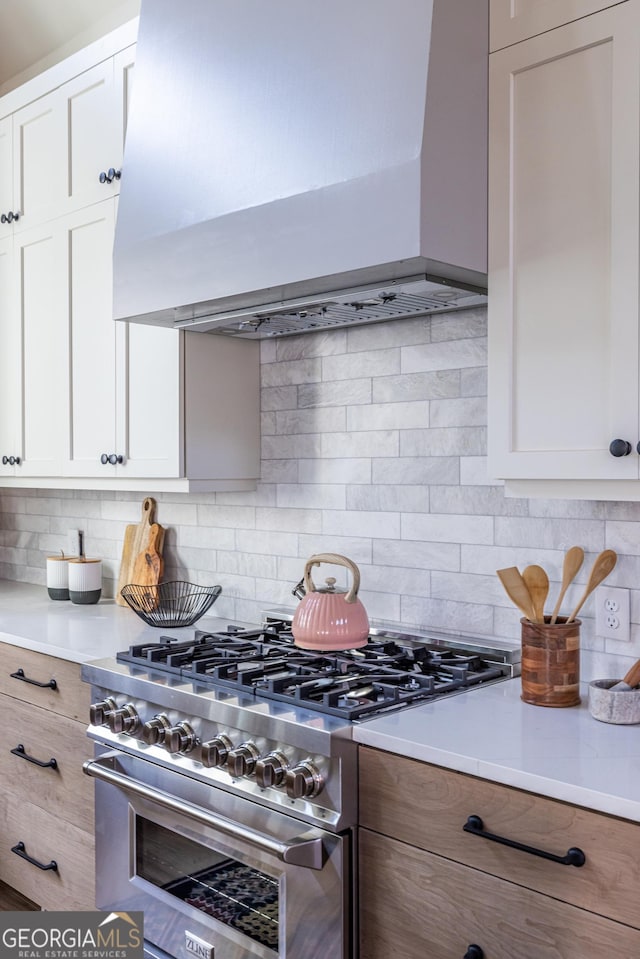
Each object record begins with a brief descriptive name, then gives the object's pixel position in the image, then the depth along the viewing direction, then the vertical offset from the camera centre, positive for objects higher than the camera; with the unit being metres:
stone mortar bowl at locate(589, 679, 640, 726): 1.60 -0.43
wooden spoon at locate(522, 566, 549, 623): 1.82 -0.24
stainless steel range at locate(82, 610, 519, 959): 1.63 -0.64
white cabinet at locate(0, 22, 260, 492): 2.61 +0.40
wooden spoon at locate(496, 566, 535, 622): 1.76 -0.24
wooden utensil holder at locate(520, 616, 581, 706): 1.73 -0.38
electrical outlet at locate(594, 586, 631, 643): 1.89 -0.31
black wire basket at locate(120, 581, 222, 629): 2.72 -0.42
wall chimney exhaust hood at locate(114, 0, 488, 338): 1.73 +0.69
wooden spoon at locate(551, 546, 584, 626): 1.84 -0.19
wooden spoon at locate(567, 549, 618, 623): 1.79 -0.20
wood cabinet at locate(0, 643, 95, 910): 2.36 -0.89
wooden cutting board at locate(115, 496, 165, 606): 3.12 -0.24
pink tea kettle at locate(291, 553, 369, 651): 2.09 -0.35
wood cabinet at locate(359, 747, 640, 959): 1.29 -0.65
